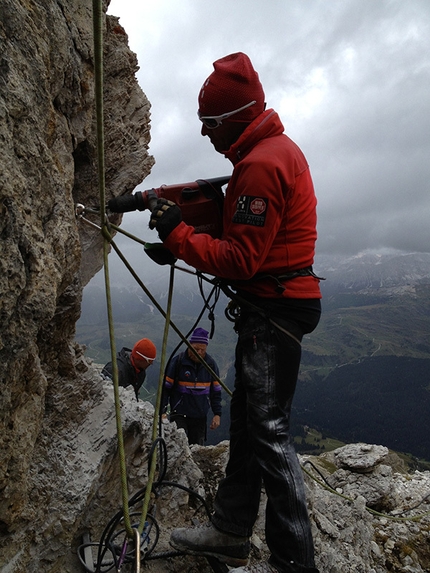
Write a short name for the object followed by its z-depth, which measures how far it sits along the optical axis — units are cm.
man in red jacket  326
